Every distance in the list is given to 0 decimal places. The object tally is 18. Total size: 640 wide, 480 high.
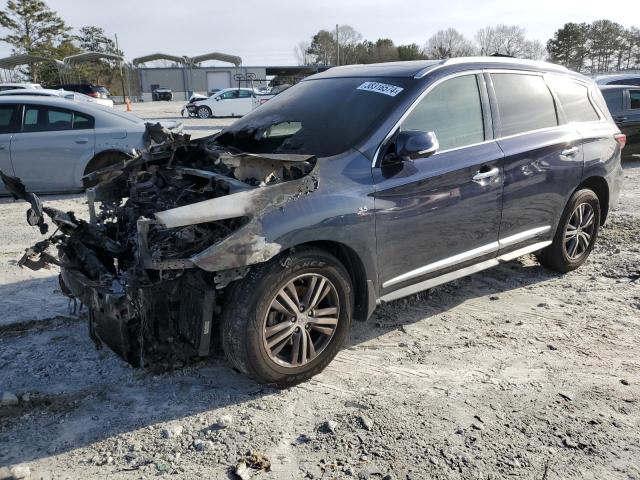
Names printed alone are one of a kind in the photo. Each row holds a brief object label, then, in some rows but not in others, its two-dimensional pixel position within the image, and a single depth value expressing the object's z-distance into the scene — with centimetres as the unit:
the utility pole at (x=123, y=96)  4987
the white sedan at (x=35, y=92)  1442
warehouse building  5259
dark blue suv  300
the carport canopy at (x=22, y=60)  4544
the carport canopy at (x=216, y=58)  5128
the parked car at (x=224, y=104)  2883
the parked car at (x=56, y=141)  768
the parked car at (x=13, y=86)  2234
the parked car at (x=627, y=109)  1138
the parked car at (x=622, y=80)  1441
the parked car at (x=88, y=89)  3361
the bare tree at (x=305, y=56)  7234
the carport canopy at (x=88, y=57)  4491
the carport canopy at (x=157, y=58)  5188
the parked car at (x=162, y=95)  5275
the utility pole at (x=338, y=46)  5756
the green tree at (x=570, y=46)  6212
